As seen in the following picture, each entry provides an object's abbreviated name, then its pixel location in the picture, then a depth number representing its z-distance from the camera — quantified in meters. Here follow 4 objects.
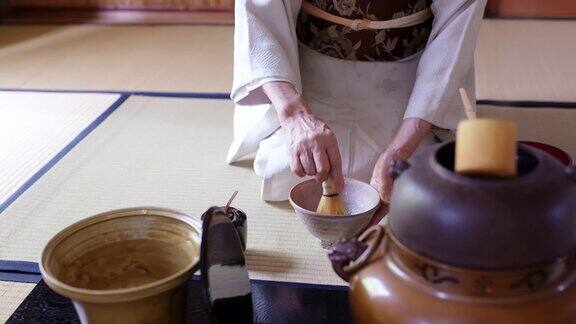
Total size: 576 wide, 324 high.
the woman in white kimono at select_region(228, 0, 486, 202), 1.62
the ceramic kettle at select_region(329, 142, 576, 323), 0.75
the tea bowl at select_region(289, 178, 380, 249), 1.41
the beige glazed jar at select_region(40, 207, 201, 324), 0.95
